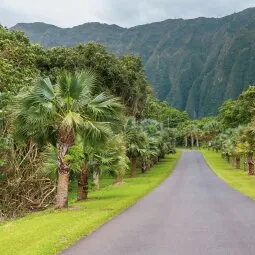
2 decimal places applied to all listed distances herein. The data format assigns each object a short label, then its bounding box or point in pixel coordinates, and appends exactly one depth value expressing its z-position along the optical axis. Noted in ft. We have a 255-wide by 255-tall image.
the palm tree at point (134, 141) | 169.68
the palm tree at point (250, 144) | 153.40
